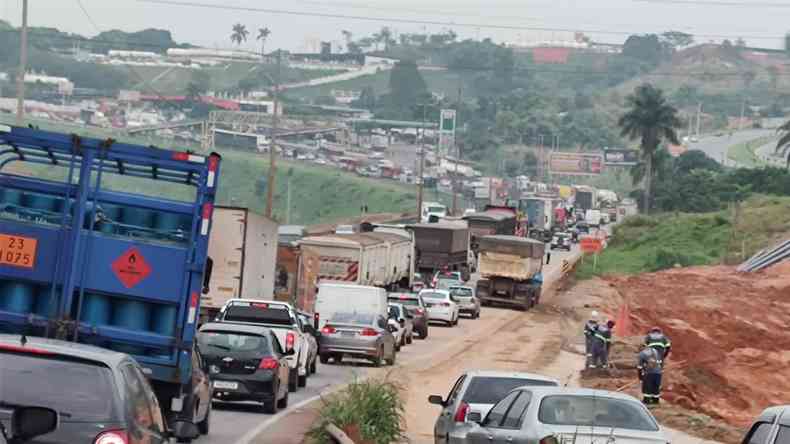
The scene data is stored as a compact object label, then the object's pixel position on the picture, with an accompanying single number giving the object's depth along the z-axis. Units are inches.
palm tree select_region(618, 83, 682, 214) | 6707.7
